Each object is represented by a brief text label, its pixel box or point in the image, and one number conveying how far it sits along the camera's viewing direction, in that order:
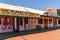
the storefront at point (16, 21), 6.78
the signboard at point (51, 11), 15.13
